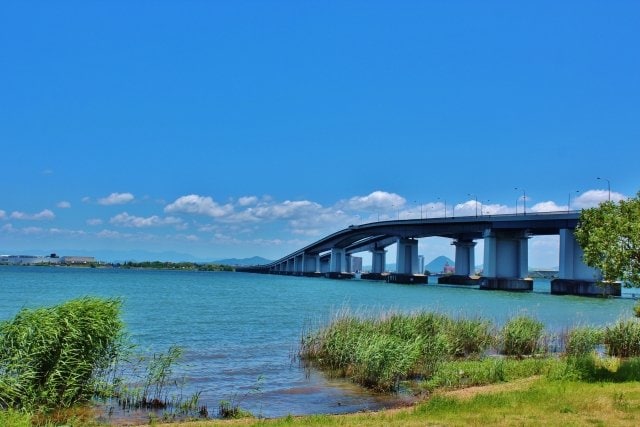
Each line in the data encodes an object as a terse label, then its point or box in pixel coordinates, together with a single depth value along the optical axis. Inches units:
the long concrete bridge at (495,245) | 4114.2
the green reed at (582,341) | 960.3
